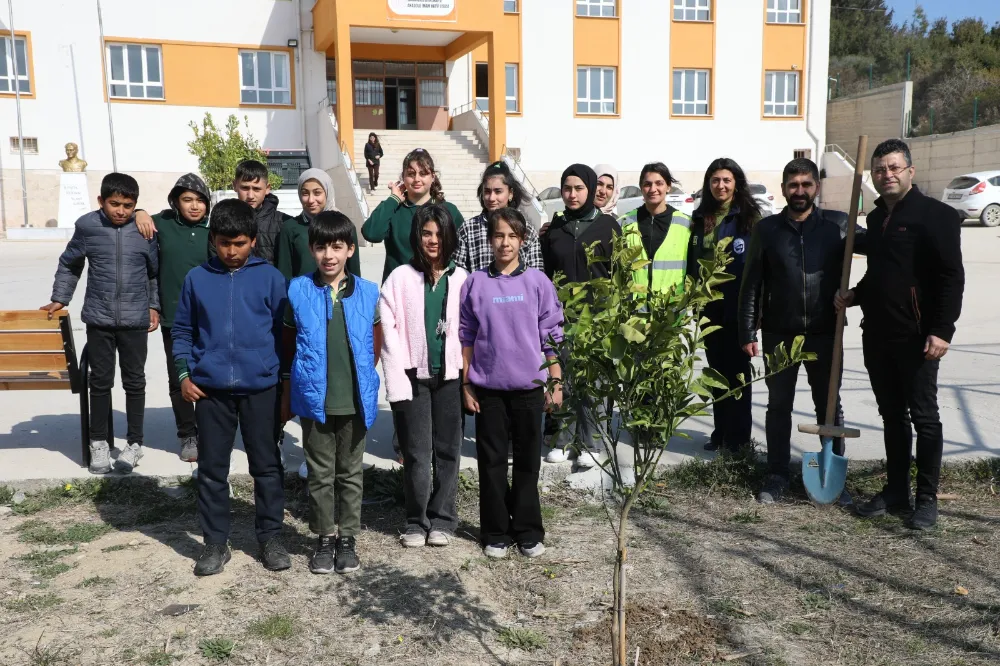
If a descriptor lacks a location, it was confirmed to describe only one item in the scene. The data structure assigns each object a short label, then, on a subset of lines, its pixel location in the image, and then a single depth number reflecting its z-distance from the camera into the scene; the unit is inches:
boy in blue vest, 161.0
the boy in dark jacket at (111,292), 207.9
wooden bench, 214.8
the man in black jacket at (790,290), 190.2
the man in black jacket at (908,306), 172.6
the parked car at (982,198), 957.8
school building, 1047.6
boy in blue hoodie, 161.5
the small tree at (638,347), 100.7
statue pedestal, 1023.0
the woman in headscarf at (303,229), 201.9
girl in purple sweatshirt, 165.2
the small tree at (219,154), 1000.2
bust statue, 1011.3
